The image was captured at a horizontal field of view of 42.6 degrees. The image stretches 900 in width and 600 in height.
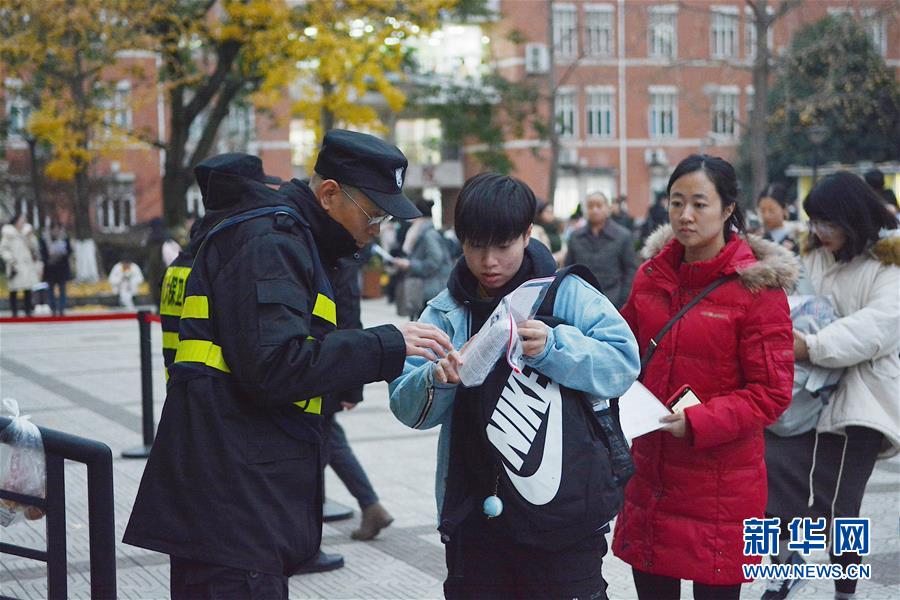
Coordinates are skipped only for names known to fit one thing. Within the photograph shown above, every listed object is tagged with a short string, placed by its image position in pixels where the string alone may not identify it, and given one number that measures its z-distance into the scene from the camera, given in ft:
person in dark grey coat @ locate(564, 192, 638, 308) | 33.32
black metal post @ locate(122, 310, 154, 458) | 26.78
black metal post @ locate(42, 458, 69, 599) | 10.16
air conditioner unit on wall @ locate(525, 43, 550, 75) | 151.48
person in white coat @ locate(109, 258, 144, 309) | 75.56
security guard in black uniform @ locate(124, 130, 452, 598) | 8.77
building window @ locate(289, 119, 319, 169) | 150.30
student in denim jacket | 9.57
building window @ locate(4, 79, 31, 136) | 81.41
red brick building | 147.71
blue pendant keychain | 9.54
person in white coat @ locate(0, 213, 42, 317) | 65.46
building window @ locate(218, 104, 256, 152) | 128.67
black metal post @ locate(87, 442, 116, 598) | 9.54
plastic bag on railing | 10.25
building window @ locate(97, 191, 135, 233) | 150.96
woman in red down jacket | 11.73
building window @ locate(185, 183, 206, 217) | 150.30
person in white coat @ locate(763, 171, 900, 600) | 15.03
